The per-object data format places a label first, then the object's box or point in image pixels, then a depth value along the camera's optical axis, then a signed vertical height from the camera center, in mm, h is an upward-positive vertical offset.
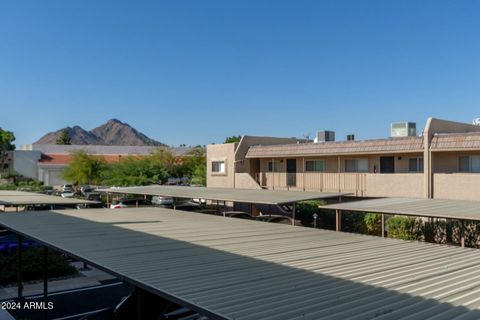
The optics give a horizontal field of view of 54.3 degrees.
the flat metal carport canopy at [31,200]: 21081 -1409
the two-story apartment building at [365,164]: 23266 +400
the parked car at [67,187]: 59744 -2108
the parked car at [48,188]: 60006 -2282
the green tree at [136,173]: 52794 -209
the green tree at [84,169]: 62250 +300
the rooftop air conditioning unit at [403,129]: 30492 +2743
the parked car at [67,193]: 51000 -2434
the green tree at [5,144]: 80250 +5152
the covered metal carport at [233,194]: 20309 -1196
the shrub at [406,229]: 20484 -2557
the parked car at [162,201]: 39562 -2595
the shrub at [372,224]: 22734 -2581
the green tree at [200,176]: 49375 -553
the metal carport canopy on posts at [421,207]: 13609 -1221
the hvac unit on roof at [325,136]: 36188 +2712
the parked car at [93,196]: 47462 -2612
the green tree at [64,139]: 124562 +8637
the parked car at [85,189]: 55869 -2231
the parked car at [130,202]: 32978 -2318
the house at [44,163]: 73000 +1315
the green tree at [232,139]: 78838 +5525
